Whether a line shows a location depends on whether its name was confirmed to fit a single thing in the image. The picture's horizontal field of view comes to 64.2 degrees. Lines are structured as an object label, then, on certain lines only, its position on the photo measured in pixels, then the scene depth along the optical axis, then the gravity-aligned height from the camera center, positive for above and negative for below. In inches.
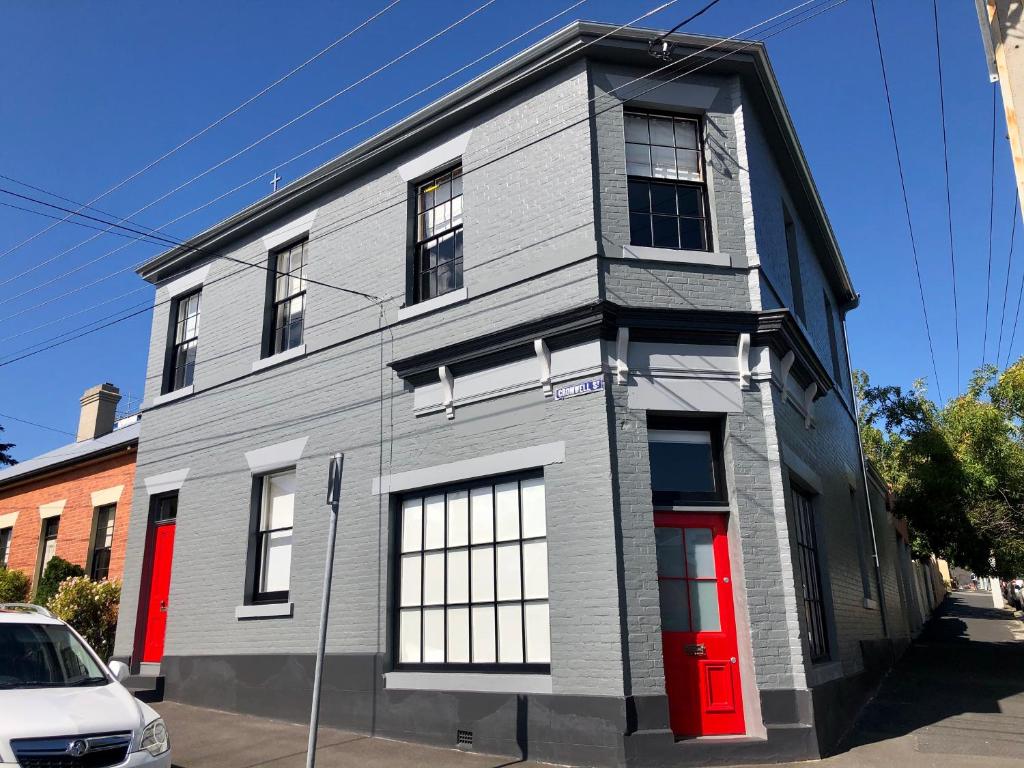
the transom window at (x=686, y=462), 354.9 +67.9
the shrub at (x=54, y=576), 622.5 +42.0
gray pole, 259.0 +19.8
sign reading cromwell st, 351.3 +98.2
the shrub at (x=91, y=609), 549.6 +15.1
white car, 216.2 -20.7
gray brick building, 333.7 +85.7
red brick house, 639.8 +102.7
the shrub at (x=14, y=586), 673.0 +37.7
